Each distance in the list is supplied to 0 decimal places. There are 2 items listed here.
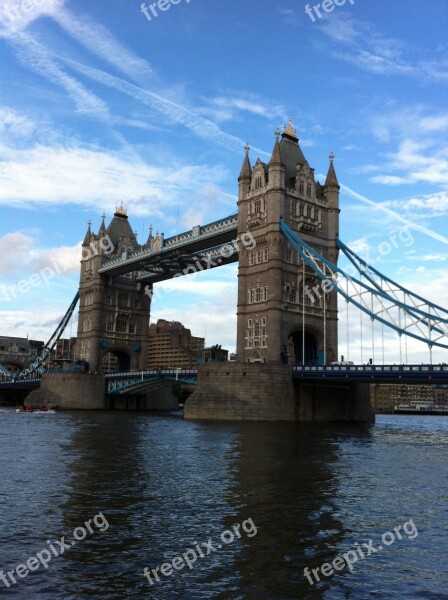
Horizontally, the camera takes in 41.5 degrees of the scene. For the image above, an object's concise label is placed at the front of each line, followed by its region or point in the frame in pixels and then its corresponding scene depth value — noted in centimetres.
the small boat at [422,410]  19112
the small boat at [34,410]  8138
